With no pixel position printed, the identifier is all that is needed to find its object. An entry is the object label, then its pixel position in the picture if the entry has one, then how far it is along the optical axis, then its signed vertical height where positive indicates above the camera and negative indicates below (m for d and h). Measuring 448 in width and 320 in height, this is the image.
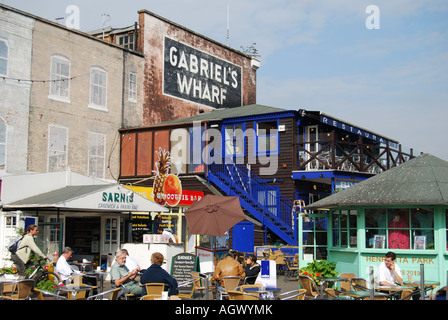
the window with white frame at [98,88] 26.36 +6.08
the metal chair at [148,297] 8.02 -1.19
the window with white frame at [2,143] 22.19 +2.86
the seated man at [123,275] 10.31 -1.13
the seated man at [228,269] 11.20 -1.09
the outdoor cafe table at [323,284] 10.05 -1.28
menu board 13.53 -1.24
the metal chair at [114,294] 9.02 -1.29
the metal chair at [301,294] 8.82 -1.30
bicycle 11.55 -1.34
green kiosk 12.55 -0.07
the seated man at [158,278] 9.42 -1.07
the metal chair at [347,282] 10.77 -1.31
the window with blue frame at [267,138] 25.23 +3.58
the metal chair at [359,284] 10.41 -1.32
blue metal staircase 22.92 +0.84
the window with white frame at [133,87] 28.44 +6.61
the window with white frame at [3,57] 22.44 +6.36
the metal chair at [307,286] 10.32 -1.32
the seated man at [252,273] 11.89 -1.23
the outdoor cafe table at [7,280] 10.57 -1.26
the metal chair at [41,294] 8.79 -1.28
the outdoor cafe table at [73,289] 9.82 -1.32
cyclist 12.71 -0.86
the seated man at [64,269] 11.20 -1.10
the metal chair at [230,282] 10.74 -1.30
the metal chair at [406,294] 9.60 -1.39
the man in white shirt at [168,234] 17.72 -0.63
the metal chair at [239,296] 8.13 -1.19
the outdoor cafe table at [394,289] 9.80 -1.29
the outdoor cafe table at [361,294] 9.13 -1.31
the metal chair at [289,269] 18.11 -1.89
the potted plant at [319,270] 12.72 -1.27
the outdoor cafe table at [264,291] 8.79 -1.28
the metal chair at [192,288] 11.49 -1.59
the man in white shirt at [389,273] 10.31 -1.06
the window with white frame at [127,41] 30.83 +9.75
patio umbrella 13.76 +0.01
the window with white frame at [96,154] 26.20 +2.92
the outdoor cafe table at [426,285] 10.47 -1.32
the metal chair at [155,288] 9.18 -1.21
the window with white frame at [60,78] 24.55 +6.12
